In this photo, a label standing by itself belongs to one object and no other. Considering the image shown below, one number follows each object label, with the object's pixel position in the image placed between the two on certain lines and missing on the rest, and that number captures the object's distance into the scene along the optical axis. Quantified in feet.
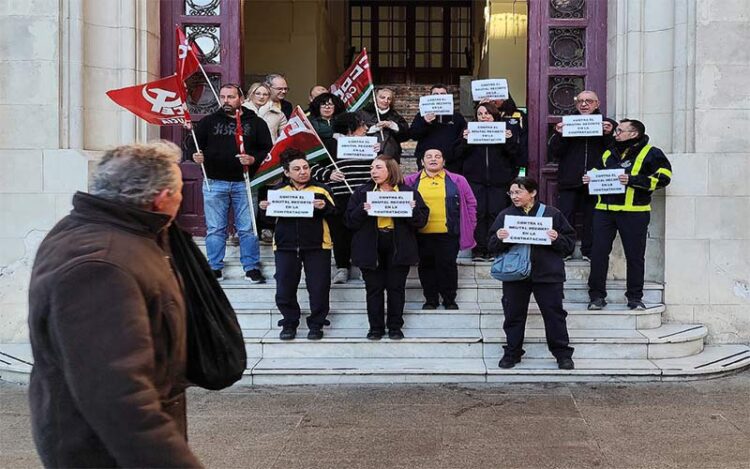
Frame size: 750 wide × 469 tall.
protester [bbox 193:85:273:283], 29.50
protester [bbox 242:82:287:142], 31.45
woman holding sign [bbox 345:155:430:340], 25.80
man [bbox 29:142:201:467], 7.59
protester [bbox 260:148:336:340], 26.07
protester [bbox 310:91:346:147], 30.09
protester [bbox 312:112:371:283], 29.07
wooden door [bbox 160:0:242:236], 33.86
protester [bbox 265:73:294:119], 32.07
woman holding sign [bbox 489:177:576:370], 24.17
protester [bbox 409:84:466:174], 30.58
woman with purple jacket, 27.20
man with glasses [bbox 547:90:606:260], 29.37
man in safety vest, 27.43
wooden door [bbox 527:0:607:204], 33.06
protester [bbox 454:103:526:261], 29.78
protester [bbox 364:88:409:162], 30.25
